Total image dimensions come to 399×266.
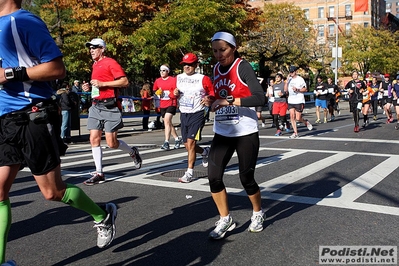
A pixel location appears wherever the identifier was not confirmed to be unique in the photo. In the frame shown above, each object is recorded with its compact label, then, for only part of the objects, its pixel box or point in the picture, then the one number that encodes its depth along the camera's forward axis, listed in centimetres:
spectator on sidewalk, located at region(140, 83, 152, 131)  1898
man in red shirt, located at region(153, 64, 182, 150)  1152
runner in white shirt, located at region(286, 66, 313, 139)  1402
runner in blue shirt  320
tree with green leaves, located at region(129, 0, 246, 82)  2100
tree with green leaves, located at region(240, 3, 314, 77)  4097
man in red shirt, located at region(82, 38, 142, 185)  679
